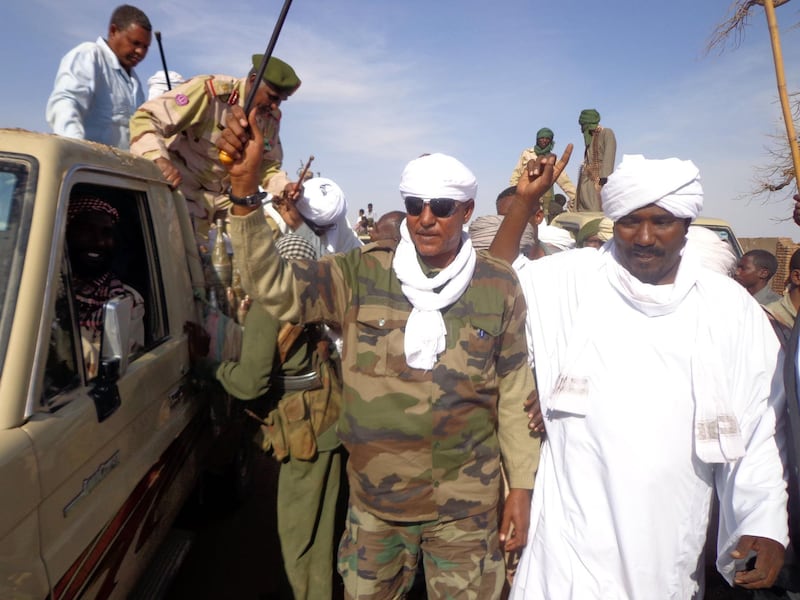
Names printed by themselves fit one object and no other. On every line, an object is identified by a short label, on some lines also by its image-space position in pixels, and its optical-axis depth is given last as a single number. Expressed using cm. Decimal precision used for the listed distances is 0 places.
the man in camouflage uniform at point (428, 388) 200
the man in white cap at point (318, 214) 351
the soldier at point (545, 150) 855
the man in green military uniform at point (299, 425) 240
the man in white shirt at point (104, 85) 303
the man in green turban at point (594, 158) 779
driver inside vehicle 197
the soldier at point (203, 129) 316
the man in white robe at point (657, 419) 196
